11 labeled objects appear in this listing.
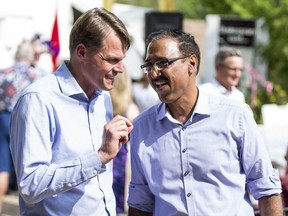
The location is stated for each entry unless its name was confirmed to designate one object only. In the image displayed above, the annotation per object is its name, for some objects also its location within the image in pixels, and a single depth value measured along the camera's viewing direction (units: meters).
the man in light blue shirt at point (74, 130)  3.37
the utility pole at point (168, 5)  18.68
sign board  17.30
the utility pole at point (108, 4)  10.37
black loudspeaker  12.11
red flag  11.55
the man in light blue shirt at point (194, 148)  3.78
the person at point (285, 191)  5.51
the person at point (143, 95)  10.84
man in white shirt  7.92
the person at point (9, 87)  8.96
